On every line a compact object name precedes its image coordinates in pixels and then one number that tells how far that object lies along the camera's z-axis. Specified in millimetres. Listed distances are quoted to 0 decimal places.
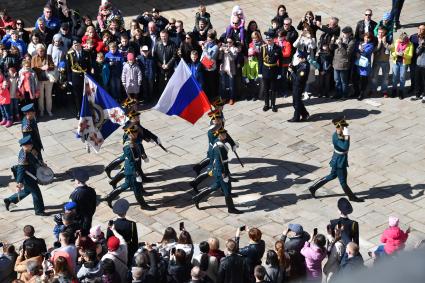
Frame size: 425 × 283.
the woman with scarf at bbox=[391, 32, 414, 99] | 18688
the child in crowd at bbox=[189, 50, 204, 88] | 18438
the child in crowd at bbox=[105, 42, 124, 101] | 18344
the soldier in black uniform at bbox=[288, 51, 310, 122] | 17859
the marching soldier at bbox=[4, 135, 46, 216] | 14453
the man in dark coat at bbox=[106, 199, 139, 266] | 11972
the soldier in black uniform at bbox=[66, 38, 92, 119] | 17891
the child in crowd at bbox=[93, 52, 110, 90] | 18219
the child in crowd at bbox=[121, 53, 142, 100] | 18297
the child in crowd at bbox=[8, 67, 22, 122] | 17734
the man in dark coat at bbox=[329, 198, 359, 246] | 12117
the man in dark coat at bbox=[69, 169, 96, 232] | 13172
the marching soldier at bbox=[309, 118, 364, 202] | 14828
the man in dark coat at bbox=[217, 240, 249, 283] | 10797
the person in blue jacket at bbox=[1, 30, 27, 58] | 18641
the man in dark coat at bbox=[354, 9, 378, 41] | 19875
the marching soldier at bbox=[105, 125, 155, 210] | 14531
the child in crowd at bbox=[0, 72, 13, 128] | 17656
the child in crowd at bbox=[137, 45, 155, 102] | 18656
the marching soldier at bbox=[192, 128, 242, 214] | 14398
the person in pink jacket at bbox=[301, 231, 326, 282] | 11289
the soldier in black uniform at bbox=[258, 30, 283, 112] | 18312
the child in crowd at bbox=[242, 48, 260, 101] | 18953
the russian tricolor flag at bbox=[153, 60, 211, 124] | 15453
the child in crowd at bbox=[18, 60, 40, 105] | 17781
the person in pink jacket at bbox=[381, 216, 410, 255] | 11617
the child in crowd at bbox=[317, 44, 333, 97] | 19016
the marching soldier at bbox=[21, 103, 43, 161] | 15154
